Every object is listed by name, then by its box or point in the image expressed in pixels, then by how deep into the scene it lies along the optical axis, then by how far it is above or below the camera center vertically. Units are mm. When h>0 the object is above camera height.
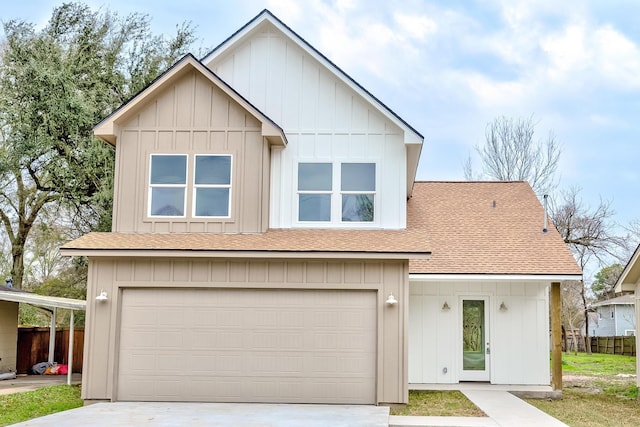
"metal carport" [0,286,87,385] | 16758 +106
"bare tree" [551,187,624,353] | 30938 +4095
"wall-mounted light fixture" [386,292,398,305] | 12984 +217
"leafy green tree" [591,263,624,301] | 47750 +2436
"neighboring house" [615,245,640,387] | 14979 +753
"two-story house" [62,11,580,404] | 13148 +986
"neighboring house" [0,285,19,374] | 18750 -812
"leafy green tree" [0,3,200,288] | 23234 +6996
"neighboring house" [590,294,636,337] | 45250 +32
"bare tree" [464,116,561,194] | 35250 +8223
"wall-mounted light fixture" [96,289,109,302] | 13188 +179
